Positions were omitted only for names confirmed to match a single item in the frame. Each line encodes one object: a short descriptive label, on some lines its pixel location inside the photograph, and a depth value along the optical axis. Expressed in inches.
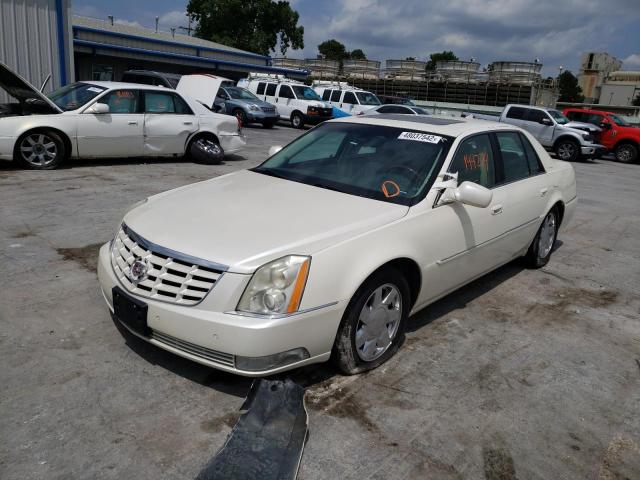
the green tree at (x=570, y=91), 2603.3
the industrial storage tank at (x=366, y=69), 1562.5
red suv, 768.9
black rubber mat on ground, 96.3
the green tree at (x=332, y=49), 4057.6
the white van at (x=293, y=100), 870.4
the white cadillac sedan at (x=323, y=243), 111.4
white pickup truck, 713.6
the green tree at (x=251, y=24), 2522.1
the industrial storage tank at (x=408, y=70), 1481.3
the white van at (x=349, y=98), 907.2
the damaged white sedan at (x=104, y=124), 334.0
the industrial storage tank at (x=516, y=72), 1257.4
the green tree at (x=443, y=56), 4433.6
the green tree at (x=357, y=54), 4340.8
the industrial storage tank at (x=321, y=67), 1696.4
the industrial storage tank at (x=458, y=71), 1403.8
